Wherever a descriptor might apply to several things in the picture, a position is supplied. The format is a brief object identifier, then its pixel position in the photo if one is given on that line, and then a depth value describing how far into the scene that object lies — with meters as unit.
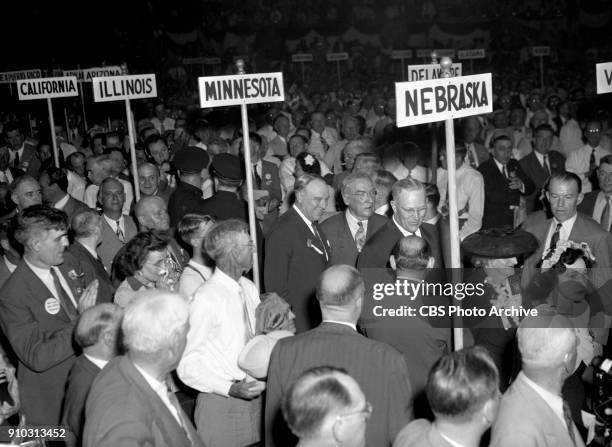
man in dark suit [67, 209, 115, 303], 5.41
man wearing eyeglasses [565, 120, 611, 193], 9.20
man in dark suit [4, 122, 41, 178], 11.32
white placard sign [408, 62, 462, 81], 6.87
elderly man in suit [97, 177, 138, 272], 6.45
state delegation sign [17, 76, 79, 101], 8.73
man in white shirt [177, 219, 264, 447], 3.89
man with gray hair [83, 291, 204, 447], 2.66
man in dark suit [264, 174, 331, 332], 5.49
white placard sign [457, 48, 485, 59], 14.83
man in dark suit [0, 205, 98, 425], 4.07
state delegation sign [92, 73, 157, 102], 7.70
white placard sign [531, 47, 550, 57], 17.48
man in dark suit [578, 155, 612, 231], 6.48
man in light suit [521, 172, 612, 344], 4.92
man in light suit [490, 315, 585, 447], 2.78
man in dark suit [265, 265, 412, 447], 3.30
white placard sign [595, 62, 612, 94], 5.20
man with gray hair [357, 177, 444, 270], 5.21
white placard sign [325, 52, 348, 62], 19.52
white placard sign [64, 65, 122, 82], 11.04
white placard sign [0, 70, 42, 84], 11.65
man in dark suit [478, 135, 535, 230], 8.08
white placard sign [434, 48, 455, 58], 18.25
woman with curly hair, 4.68
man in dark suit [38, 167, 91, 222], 7.12
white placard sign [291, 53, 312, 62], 20.19
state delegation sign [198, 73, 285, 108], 5.84
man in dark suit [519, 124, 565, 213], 9.35
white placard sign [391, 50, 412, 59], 18.20
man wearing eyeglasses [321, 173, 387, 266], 5.81
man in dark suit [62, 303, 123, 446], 3.52
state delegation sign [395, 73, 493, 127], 4.12
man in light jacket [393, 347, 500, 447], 2.63
